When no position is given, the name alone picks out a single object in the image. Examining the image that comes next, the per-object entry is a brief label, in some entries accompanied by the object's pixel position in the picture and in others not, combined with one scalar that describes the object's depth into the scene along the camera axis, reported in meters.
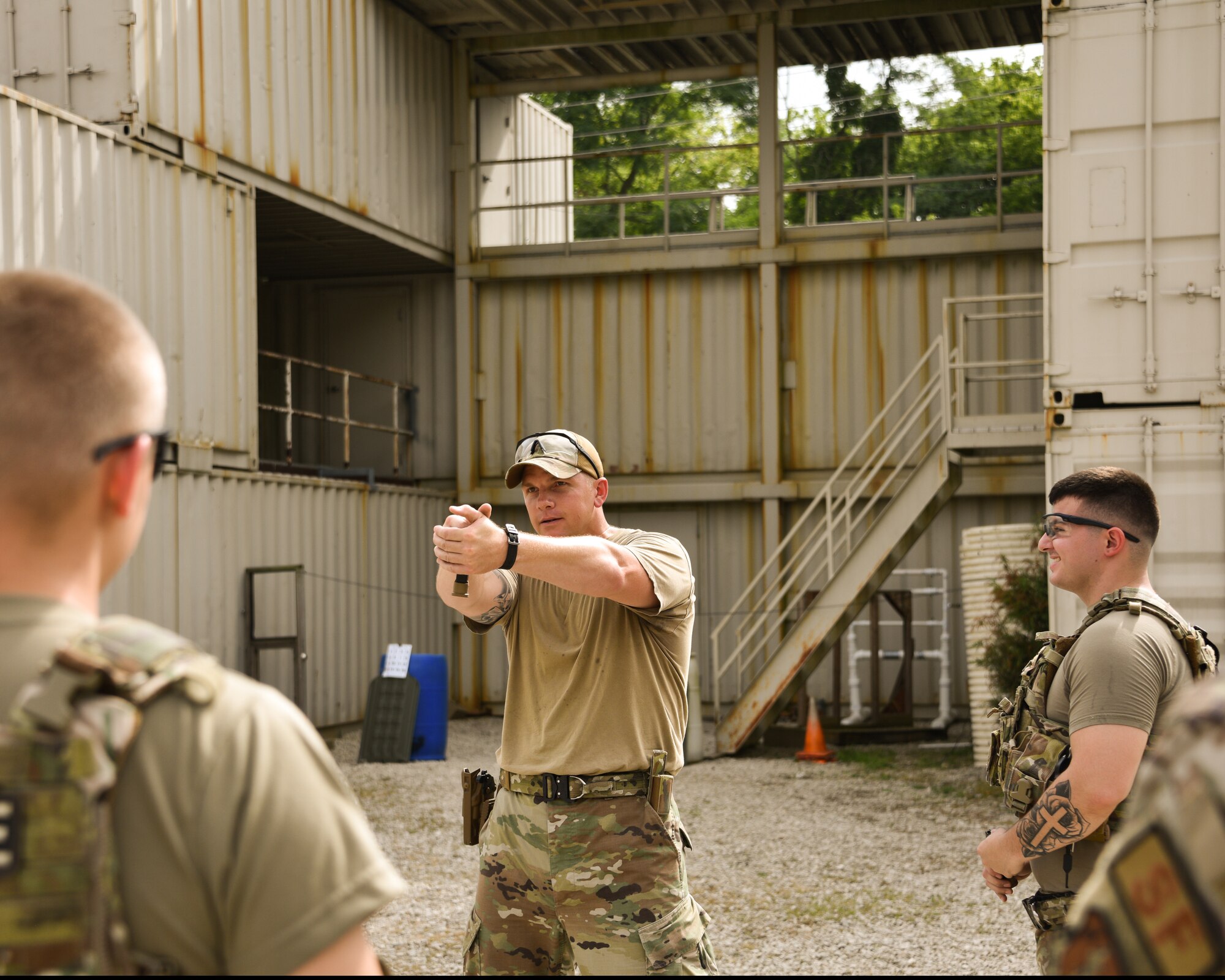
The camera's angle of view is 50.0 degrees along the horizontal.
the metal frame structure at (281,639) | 11.31
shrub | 9.98
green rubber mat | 11.33
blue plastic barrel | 11.57
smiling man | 2.94
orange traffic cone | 11.45
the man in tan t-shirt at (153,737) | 1.23
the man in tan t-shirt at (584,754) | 3.21
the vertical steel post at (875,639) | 12.98
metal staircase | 11.68
